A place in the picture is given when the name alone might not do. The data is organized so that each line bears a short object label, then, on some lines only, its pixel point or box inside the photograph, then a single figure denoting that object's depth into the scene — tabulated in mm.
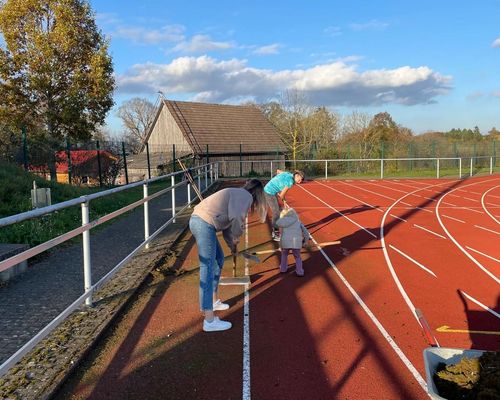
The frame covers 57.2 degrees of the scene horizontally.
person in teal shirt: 8466
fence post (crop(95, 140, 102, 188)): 19034
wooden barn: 37031
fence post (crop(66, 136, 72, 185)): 16641
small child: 6895
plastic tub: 3098
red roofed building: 17942
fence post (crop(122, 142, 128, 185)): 20662
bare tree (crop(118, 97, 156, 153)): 85375
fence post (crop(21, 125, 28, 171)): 14047
